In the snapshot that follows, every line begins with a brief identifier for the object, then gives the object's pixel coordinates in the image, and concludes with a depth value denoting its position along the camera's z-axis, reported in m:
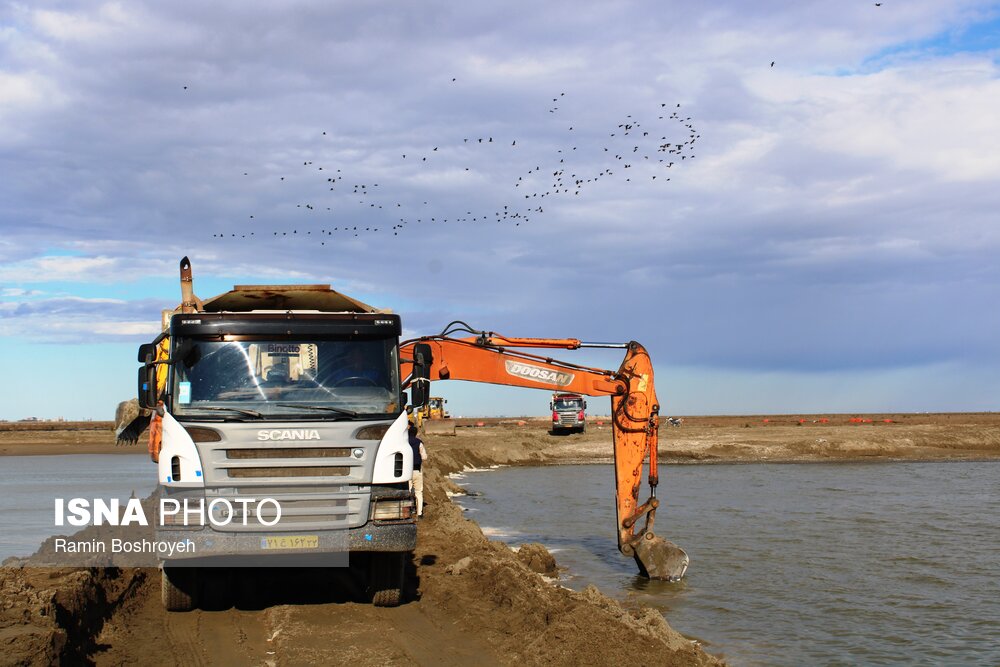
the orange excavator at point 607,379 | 15.73
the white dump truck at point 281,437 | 10.08
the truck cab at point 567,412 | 62.53
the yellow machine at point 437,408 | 76.19
